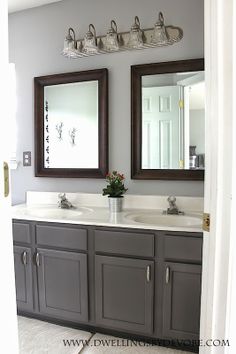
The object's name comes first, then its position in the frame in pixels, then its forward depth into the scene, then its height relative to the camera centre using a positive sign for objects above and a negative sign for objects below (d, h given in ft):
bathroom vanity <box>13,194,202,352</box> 5.63 -2.52
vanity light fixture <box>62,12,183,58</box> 6.92 +3.06
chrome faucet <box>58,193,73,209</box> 7.82 -1.22
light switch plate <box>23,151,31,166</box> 8.65 +0.03
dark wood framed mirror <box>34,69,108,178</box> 7.72 +0.98
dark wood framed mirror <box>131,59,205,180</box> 6.89 +0.96
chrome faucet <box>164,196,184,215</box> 6.84 -1.20
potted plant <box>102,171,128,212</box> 6.85 -0.79
